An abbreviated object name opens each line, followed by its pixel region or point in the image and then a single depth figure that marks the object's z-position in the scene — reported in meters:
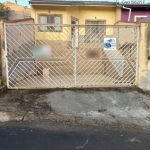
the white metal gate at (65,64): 7.05
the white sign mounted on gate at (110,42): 6.88
